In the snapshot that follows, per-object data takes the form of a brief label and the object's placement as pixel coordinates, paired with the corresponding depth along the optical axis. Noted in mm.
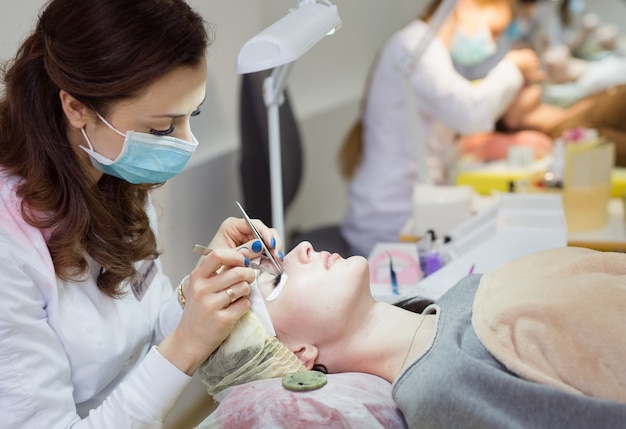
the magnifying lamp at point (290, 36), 1137
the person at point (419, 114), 2543
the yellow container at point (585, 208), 2213
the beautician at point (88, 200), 1030
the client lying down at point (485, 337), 999
